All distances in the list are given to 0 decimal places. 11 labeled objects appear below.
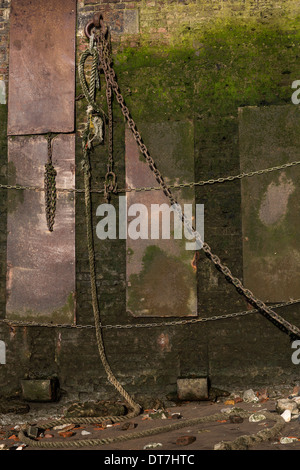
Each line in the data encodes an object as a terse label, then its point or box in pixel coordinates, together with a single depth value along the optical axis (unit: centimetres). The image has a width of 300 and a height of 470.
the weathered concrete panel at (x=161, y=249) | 562
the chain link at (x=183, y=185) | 555
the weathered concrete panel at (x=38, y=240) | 573
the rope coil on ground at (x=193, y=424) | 388
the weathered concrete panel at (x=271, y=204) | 553
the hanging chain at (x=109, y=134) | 571
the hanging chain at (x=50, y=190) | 575
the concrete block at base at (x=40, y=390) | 557
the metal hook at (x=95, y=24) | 569
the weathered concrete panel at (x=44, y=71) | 582
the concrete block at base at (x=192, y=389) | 542
